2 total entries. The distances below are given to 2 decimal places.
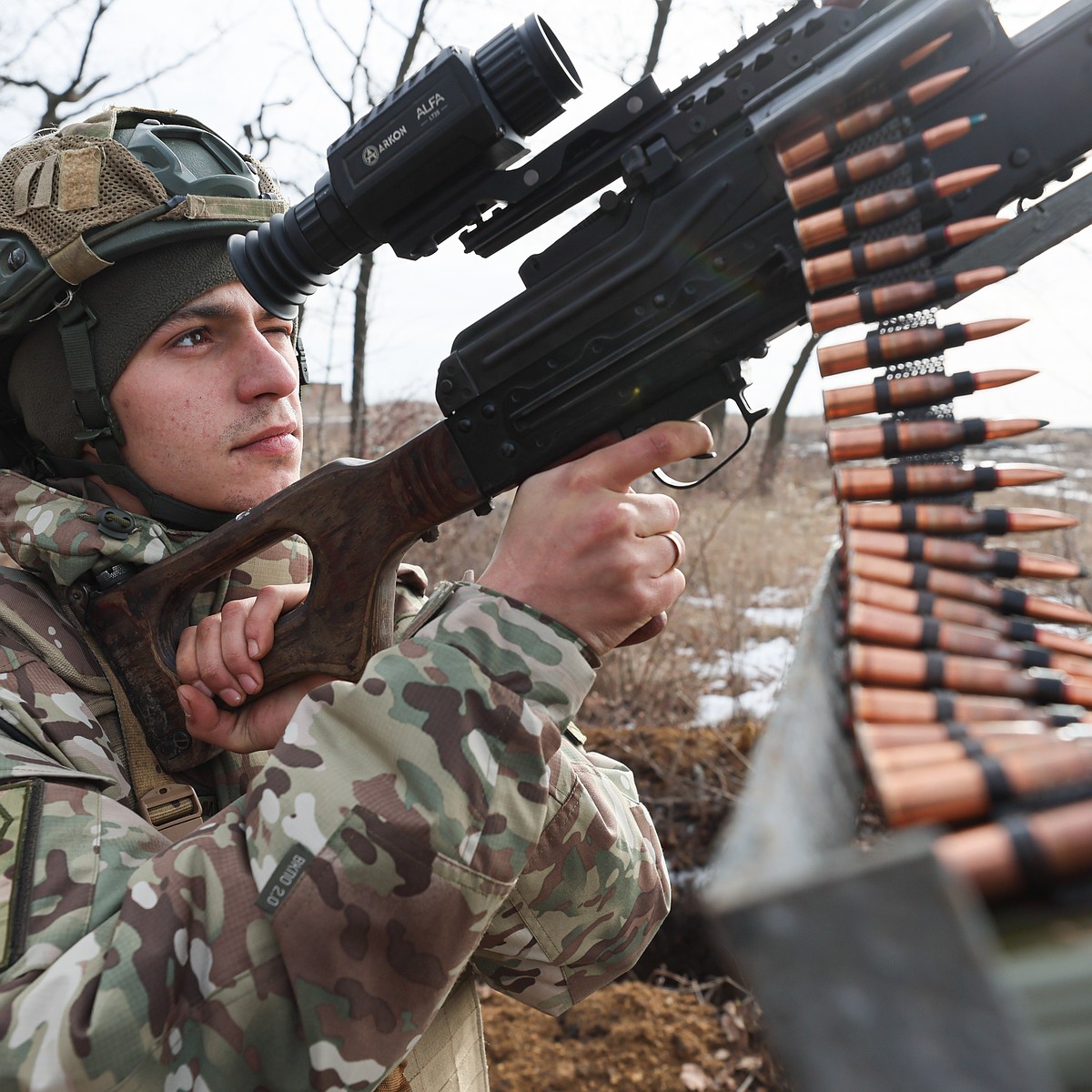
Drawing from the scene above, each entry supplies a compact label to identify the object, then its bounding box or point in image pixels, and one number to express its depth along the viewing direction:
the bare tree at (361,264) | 9.48
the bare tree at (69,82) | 10.98
